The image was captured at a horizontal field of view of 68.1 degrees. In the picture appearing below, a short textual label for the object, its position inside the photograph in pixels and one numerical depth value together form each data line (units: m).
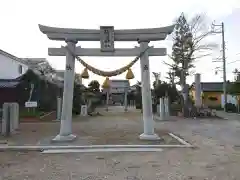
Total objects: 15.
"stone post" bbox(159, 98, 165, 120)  13.02
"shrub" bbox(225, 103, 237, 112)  19.88
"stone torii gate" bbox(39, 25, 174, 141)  6.70
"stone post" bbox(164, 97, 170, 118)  13.26
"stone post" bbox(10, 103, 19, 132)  7.80
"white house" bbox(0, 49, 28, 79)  16.88
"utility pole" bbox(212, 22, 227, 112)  20.94
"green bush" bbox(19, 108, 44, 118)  12.48
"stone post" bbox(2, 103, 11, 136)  7.61
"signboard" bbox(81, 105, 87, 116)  15.34
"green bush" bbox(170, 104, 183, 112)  16.41
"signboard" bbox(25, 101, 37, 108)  11.83
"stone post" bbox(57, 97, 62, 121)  12.32
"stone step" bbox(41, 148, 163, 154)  5.44
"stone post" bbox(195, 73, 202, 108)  16.14
